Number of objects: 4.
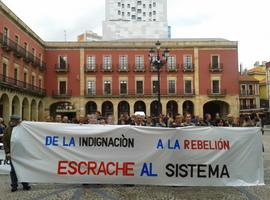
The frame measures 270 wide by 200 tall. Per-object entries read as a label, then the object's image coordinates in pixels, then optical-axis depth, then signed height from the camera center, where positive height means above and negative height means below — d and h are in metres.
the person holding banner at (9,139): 6.78 -0.49
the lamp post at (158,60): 18.41 +3.06
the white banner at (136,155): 6.59 -0.75
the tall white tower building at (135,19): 78.75 +23.52
